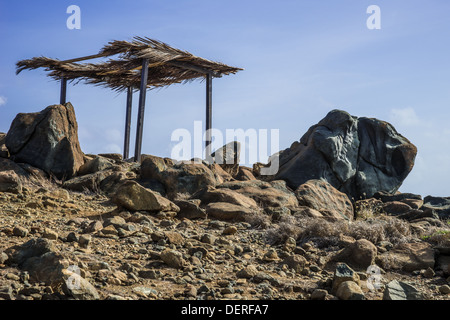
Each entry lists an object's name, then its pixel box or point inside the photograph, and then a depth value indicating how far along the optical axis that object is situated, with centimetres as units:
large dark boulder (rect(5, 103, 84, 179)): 1098
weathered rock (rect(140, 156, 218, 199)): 984
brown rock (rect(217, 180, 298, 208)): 917
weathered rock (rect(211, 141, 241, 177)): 1313
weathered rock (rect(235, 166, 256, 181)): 1195
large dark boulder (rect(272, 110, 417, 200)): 1300
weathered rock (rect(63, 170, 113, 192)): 999
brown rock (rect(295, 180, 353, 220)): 1011
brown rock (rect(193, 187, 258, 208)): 852
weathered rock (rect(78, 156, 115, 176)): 1104
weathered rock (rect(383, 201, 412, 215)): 1166
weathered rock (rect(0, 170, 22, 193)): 862
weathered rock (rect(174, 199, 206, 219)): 785
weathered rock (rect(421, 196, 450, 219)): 1212
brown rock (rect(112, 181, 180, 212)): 779
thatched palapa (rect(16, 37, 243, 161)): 1347
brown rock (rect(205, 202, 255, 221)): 784
